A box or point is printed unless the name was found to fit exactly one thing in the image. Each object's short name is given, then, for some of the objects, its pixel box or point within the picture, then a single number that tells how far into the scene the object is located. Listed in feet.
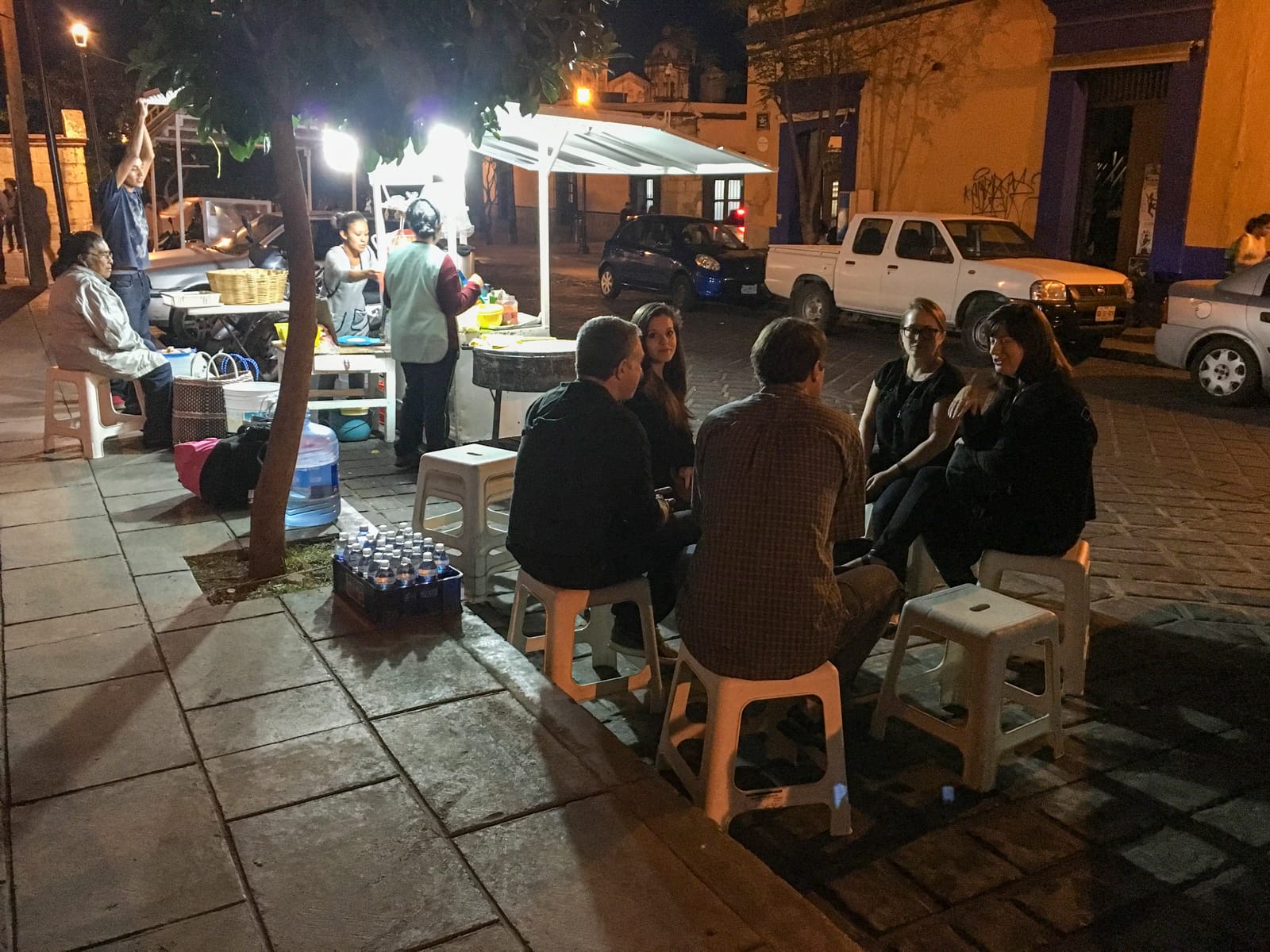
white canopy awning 26.40
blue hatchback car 58.23
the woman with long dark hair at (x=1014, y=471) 13.92
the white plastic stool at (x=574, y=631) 13.29
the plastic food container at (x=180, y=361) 26.53
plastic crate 14.82
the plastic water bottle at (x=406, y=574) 14.89
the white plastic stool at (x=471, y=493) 17.47
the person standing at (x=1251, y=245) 40.19
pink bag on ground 20.51
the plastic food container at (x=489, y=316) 27.04
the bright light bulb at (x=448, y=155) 25.18
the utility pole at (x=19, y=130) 57.88
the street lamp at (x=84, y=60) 61.31
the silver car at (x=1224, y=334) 33.35
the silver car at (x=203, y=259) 40.86
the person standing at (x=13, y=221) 75.92
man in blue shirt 29.09
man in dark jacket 12.65
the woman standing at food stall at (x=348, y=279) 28.50
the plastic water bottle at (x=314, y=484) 19.90
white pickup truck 41.29
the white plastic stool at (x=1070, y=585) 14.24
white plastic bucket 24.14
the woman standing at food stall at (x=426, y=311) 23.79
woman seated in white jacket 23.53
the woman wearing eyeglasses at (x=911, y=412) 15.70
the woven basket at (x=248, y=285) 29.55
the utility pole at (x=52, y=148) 61.67
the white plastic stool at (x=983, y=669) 11.85
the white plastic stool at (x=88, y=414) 23.98
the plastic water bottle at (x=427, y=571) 15.05
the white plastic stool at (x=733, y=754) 11.02
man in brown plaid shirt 10.64
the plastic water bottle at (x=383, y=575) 14.71
